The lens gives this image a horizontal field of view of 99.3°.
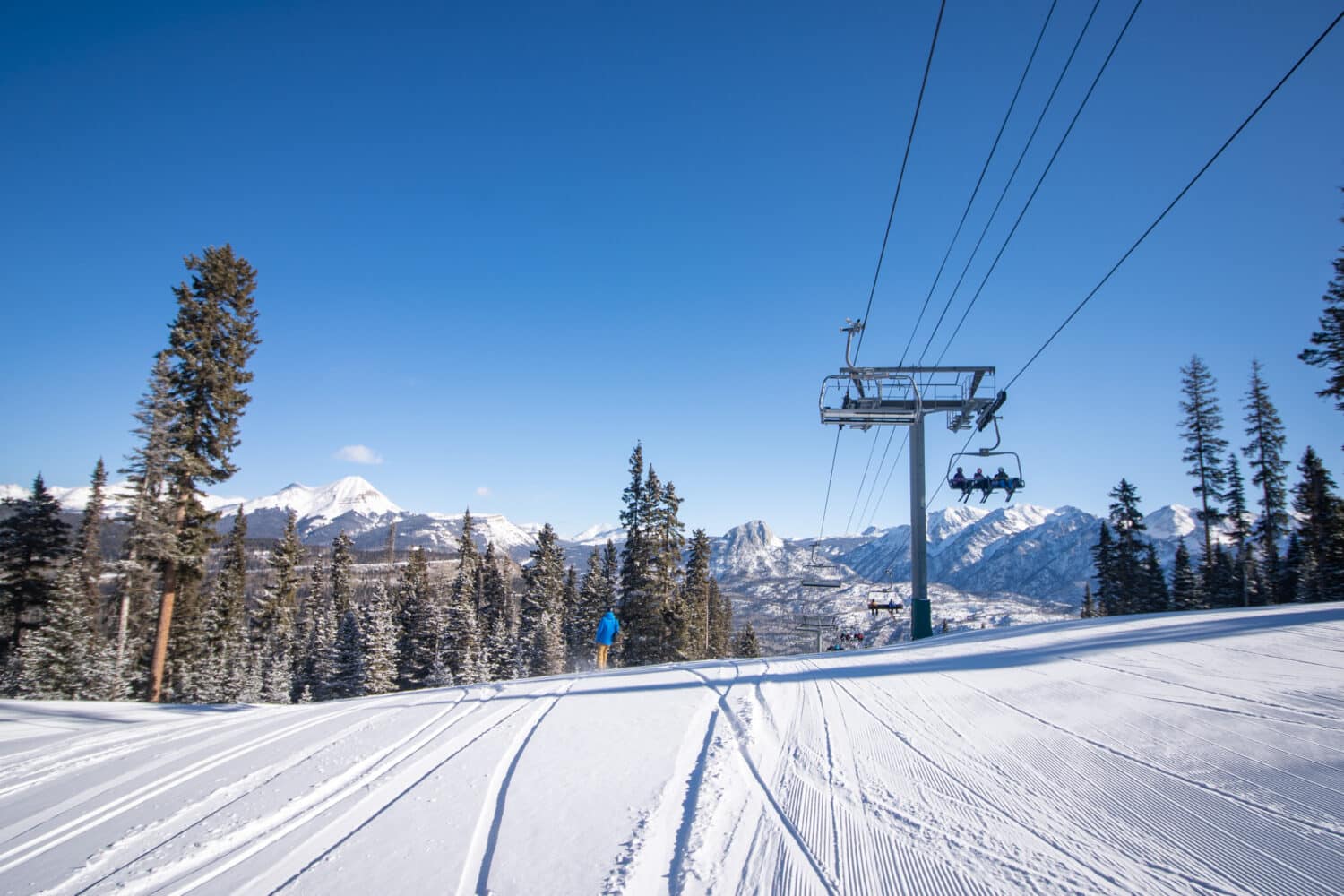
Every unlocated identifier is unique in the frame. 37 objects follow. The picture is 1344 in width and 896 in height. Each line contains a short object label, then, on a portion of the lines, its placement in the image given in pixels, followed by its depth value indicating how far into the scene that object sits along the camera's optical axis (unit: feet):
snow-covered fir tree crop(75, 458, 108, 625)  111.96
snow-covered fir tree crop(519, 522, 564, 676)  138.00
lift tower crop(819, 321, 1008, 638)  53.16
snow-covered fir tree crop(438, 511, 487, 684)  119.96
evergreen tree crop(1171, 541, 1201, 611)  122.52
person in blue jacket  51.85
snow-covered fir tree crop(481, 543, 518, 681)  136.87
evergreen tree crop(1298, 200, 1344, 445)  72.54
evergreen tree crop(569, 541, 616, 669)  158.61
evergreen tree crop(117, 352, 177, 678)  60.44
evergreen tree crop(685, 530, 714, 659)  128.47
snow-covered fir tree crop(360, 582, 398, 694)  111.75
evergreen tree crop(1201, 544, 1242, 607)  114.21
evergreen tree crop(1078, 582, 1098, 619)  169.97
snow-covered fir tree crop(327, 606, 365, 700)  119.44
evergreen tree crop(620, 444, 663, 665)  105.60
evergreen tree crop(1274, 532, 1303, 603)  109.60
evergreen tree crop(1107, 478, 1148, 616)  127.34
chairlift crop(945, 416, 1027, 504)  53.67
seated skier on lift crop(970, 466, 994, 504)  53.98
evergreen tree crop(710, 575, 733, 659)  182.86
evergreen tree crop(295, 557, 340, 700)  132.87
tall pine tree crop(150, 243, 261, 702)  59.93
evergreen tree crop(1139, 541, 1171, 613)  125.00
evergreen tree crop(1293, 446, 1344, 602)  97.55
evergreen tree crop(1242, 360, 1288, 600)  109.81
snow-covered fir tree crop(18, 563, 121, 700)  78.43
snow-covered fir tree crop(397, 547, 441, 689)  133.39
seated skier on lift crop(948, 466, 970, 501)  55.11
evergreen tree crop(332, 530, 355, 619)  166.09
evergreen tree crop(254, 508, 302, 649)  148.36
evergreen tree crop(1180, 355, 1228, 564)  111.34
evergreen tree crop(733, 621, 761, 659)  186.91
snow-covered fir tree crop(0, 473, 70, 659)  95.81
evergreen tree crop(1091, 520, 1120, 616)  133.28
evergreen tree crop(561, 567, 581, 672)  163.22
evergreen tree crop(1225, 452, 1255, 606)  111.86
